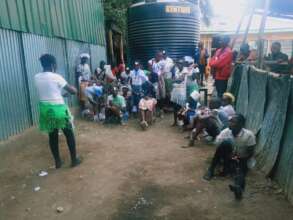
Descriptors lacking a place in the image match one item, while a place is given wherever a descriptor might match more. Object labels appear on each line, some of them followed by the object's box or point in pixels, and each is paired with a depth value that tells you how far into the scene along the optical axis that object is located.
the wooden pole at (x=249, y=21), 7.42
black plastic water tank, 9.88
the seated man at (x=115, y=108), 7.78
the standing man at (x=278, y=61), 6.11
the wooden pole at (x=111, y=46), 13.39
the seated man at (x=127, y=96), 8.45
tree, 12.87
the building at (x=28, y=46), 5.59
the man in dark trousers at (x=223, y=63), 6.91
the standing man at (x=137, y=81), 8.44
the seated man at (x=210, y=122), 5.61
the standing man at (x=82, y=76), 8.62
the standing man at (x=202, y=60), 11.62
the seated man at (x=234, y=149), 3.94
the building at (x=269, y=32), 18.39
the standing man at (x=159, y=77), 8.66
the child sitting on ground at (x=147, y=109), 7.55
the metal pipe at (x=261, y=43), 5.95
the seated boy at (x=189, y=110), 6.93
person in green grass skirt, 4.33
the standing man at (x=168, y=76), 8.66
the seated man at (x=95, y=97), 8.21
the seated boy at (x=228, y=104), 5.47
